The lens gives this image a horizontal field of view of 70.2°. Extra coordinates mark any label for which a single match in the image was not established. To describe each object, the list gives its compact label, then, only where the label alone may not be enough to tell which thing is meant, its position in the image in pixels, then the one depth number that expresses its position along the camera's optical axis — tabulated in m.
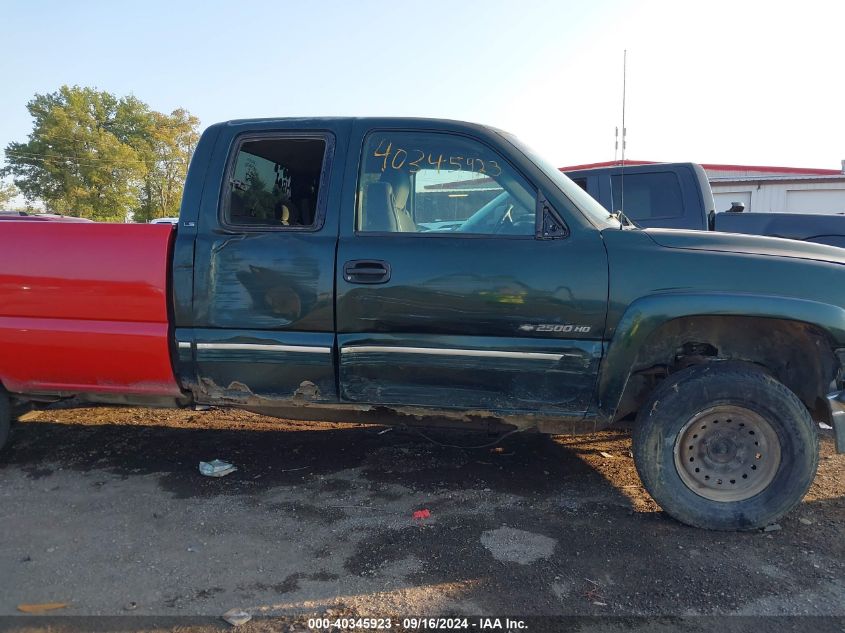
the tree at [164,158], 41.72
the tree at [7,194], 45.34
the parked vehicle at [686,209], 6.58
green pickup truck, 3.07
